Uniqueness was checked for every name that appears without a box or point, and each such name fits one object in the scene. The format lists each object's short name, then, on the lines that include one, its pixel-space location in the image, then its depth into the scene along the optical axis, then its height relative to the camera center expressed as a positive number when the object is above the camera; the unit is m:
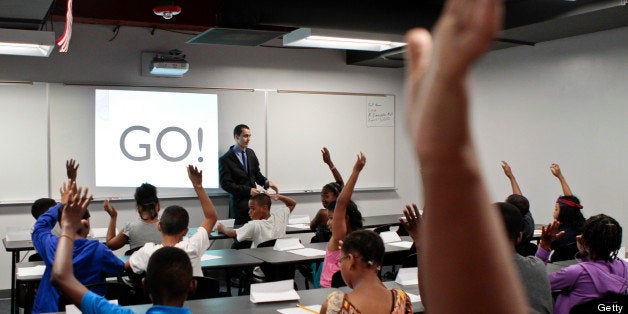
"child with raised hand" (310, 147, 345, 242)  6.23 -0.54
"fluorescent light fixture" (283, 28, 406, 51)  6.25 +1.12
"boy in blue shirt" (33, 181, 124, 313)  3.56 -0.69
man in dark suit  8.07 -0.35
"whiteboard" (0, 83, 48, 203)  7.20 +0.07
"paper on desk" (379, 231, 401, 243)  5.92 -0.83
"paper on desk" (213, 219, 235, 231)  6.72 -0.79
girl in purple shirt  3.58 -0.68
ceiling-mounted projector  7.75 +1.02
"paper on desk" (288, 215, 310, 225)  7.33 -0.83
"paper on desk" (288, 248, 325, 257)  5.20 -0.86
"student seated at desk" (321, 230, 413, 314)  2.54 -0.56
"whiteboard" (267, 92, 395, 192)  8.80 +0.15
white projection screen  7.73 +0.13
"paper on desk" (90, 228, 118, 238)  6.22 -0.84
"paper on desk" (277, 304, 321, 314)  3.32 -0.85
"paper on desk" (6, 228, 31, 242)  6.04 -0.84
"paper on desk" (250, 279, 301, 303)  3.53 -0.81
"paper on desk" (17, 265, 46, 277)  4.40 -0.86
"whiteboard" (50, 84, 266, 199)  7.46 +0.13
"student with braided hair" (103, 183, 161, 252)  5.18 -0.62
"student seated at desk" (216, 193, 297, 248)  5.90 -0.73
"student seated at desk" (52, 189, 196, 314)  2.25 -0.49
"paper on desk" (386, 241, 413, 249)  5.61 -0.86
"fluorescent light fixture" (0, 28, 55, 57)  6.04 +1.03
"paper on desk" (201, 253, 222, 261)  5.02 -0.87
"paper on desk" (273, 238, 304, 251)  5.48 -0.83
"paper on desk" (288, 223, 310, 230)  6.98 -0.87
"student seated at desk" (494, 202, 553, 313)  2.89 -0.60
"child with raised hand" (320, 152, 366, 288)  3.92 -0.53
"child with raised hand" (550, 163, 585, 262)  5.11 -0.64
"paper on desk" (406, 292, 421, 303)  3.57 -0.85
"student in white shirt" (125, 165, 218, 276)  3.85 -0.54
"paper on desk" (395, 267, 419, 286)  3.98 -0.81
